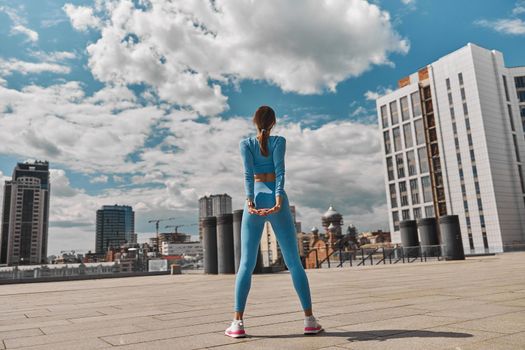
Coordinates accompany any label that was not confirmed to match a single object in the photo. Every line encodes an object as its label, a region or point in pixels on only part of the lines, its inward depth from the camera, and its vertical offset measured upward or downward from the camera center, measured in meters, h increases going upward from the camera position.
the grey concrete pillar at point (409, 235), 30.12 +0.54
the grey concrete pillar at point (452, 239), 24.12 +0.08
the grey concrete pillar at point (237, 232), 18.78 +0.91
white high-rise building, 65.94 +15.41
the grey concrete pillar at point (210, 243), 20.92 +0.53
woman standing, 4.40 +0.46
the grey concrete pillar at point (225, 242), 19.80 +0.48
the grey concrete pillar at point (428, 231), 28.36 +0.70
